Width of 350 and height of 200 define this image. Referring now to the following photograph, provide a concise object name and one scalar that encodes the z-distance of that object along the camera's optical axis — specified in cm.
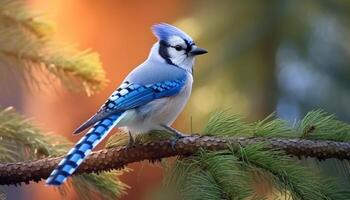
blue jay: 575
